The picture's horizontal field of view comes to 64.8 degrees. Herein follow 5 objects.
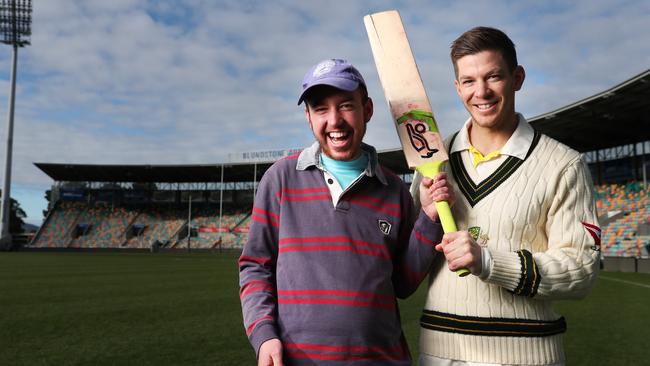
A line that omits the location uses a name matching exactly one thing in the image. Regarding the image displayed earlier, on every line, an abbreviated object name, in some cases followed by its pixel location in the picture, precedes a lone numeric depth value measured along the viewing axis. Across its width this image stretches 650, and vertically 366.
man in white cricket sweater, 1.61
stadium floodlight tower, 35.85
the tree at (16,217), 57.81
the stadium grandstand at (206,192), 24.27
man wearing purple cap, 1.60
